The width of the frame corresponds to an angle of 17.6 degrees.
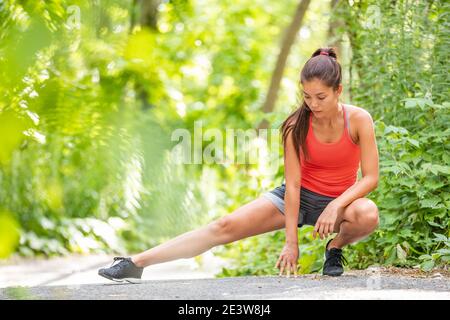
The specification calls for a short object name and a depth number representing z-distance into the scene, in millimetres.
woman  6874
